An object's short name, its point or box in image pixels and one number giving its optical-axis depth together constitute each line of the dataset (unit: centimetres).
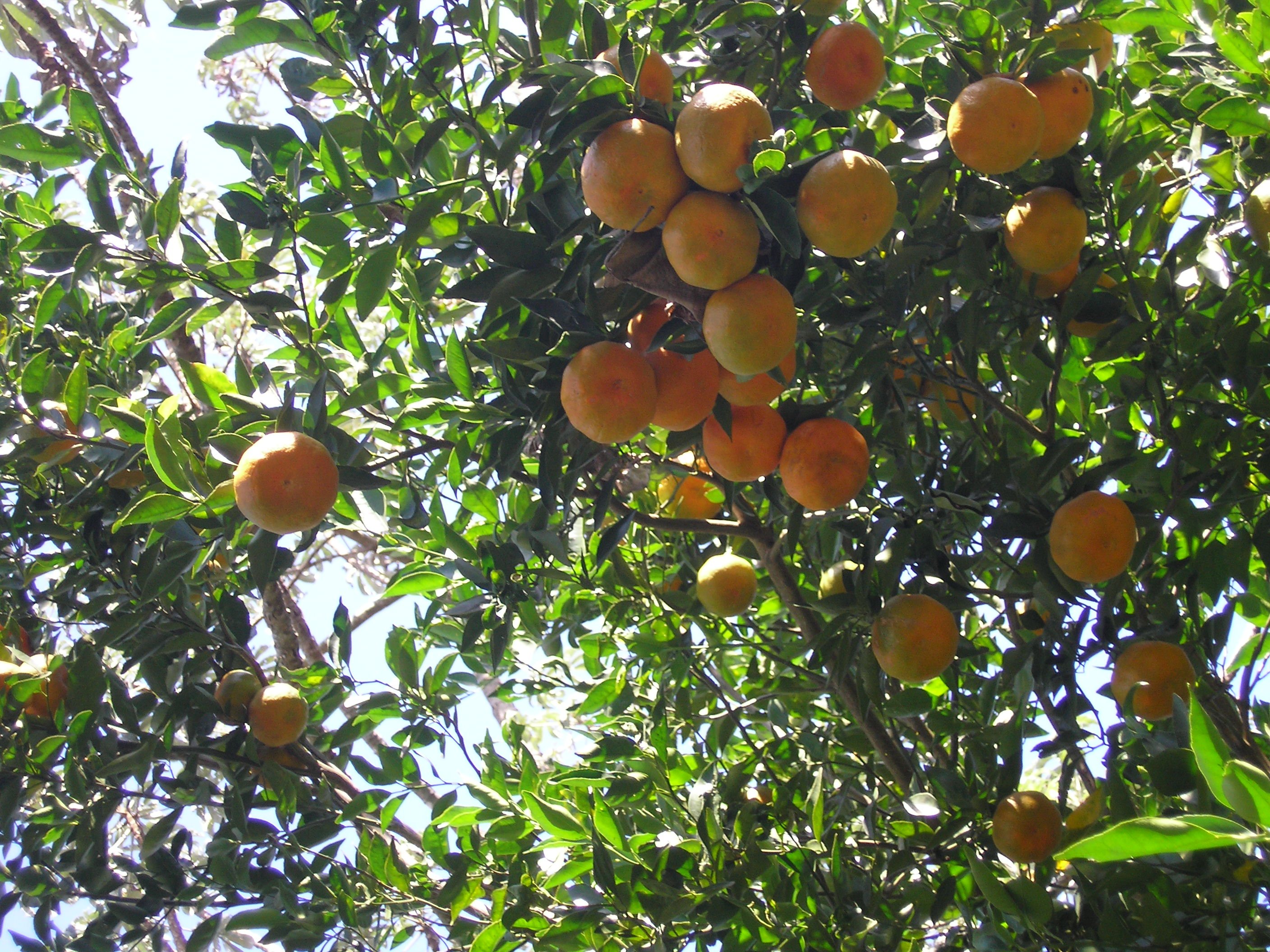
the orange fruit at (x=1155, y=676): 182
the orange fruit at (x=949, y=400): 212
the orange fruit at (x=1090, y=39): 190
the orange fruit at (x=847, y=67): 167
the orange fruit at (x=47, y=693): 239
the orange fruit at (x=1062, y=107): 177
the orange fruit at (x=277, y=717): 237
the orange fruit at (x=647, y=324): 174
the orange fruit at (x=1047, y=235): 179
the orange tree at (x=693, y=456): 160
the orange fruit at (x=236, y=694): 244
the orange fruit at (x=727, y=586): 236
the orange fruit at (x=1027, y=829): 189
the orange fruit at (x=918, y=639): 185
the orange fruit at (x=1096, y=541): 174
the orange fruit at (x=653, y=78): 158
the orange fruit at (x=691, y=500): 263
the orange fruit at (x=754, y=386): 176
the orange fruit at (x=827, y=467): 180
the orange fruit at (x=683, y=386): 170
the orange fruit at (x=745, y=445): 186
